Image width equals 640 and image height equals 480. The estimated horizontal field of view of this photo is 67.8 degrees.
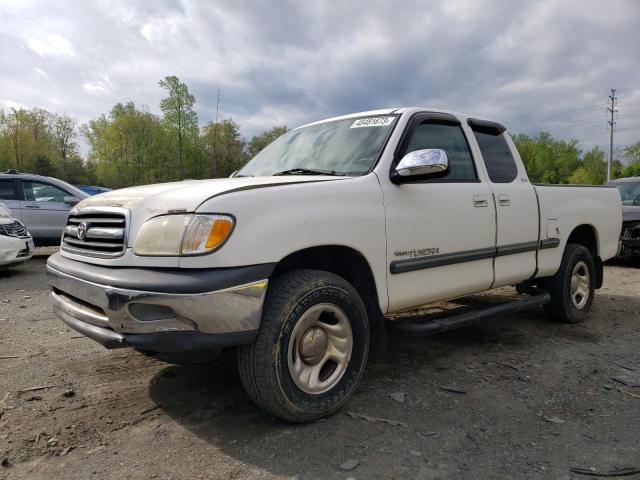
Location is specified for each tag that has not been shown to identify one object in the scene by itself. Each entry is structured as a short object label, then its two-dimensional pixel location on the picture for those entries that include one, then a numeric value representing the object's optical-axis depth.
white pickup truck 2.30
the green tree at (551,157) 71.38
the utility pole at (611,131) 45.21
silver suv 9.54
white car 7.39
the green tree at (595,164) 67.62
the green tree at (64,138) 56.04
